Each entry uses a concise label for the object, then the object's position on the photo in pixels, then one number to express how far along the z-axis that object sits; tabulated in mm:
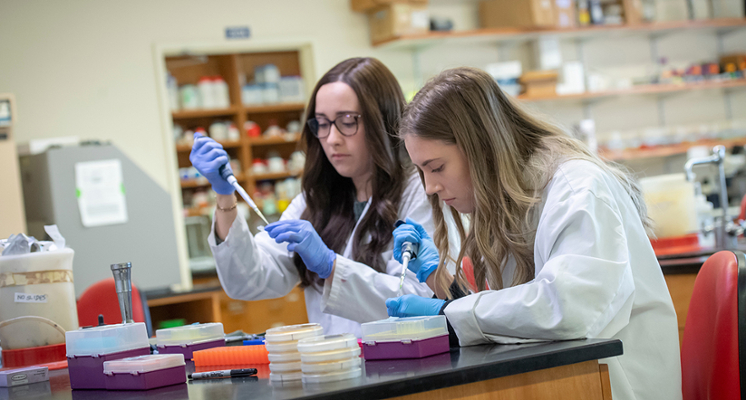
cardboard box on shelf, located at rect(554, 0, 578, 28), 5129
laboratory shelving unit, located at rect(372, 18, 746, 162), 5014
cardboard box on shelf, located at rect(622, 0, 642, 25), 5383
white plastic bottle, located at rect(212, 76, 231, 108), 5129
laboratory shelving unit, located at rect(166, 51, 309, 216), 5180
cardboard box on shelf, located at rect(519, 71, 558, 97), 5039
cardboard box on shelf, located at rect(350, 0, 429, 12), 4734
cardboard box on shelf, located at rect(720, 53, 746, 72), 5758
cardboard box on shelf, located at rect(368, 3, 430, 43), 4762
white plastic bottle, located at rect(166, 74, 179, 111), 4988
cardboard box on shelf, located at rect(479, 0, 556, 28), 4977
